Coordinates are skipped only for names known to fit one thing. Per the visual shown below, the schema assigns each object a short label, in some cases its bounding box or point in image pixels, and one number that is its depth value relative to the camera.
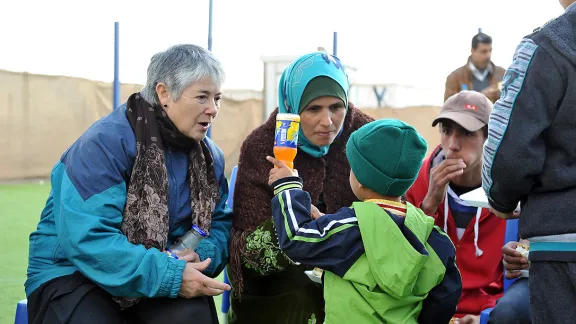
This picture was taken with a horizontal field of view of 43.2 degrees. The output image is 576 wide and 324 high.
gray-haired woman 2.59
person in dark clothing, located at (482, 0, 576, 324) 2.01
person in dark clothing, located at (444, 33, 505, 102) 7.93
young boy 2.33
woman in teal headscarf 3.03
